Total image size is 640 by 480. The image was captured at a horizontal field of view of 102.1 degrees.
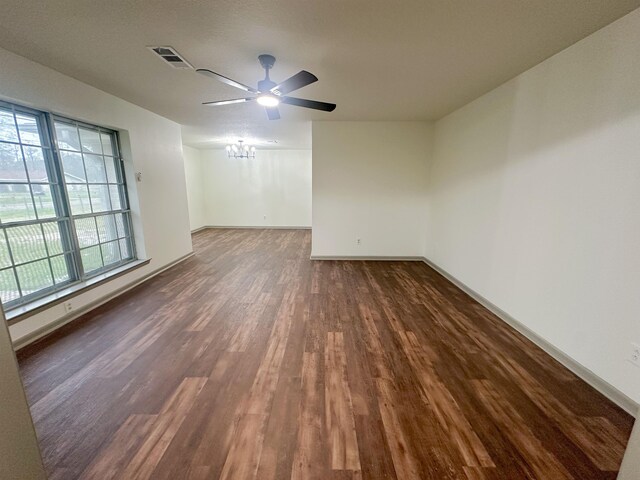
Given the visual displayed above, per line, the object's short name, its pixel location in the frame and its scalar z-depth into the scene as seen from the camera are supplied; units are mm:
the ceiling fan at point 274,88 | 2134
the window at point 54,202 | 2434
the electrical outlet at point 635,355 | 1700
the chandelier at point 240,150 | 6695
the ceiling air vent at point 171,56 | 2191
